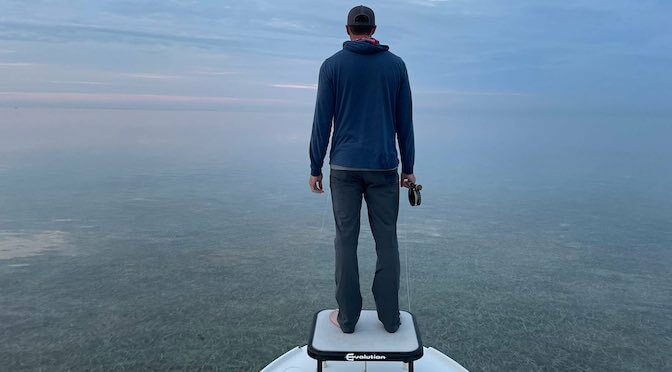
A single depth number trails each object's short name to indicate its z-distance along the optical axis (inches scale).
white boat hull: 149.9
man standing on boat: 140.8
